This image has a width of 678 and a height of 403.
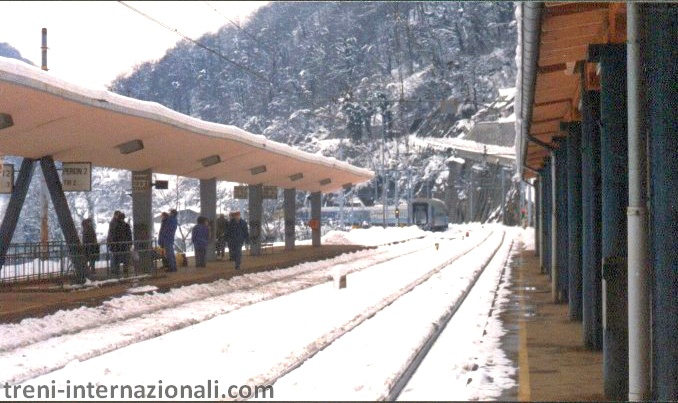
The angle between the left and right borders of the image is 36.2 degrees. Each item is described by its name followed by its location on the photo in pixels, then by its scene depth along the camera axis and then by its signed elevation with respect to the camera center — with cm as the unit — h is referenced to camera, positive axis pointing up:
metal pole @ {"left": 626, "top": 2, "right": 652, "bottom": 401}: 867 -18
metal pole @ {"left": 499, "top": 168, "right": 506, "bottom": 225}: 10818 +40
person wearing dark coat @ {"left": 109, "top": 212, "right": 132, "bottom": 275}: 2488 -61
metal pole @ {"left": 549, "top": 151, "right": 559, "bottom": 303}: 2134 -72
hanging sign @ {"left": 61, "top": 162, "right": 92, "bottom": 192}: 2342 +93
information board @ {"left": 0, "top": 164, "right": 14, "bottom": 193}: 2353 +89
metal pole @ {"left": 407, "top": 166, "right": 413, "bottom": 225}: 9999 +22
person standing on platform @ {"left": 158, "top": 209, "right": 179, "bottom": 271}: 2841 -51
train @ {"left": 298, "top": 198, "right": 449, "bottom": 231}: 9844 +2
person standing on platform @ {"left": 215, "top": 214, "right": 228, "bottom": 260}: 3781 -62
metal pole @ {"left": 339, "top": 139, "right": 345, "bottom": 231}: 8044 +43
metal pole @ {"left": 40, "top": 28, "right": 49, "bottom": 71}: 3155 +529
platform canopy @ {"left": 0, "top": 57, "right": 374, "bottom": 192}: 1708 +185
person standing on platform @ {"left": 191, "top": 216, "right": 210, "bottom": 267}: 3008 -66
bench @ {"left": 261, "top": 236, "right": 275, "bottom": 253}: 4635 -135
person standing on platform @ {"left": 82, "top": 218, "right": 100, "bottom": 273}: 2395 -61
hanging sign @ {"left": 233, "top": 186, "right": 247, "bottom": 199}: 4019 +94
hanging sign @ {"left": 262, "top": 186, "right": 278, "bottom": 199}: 4251 +98
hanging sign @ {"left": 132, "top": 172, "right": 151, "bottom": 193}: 2792 +91
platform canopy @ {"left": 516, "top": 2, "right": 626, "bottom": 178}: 1062 +196
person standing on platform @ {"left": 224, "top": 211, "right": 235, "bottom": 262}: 2972 -49
